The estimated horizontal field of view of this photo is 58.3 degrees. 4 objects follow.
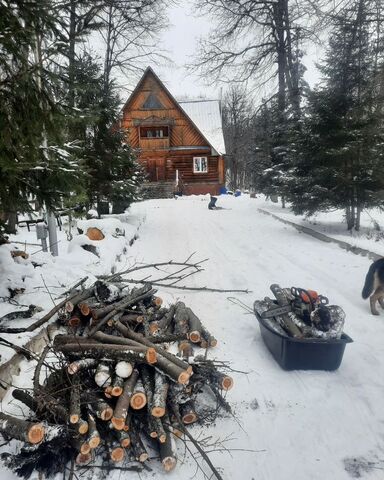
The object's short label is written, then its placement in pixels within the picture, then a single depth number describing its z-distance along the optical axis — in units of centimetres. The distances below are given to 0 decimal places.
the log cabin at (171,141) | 3369
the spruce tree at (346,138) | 1099
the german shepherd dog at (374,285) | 566
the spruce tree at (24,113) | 395
